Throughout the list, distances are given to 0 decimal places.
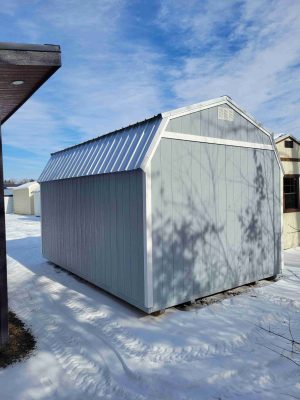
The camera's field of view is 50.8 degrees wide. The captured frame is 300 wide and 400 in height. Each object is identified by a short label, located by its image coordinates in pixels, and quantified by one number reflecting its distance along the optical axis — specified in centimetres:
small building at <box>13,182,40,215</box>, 2724
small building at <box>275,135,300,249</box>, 994
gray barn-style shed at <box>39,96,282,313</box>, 484
